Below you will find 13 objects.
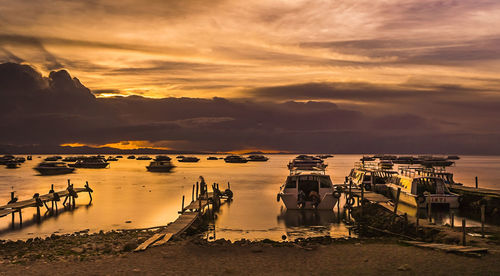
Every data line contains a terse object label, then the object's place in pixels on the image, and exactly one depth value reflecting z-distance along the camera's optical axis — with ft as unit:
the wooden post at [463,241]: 69.54
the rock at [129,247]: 69.70
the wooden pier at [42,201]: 114.52
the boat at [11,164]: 493.36
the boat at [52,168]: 357.04
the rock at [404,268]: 57.00
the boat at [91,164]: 469.57
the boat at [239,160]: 653.30
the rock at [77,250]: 70.79
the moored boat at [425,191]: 133.18
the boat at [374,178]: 175.52
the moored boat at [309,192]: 126.52
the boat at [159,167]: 401.70
